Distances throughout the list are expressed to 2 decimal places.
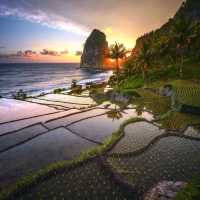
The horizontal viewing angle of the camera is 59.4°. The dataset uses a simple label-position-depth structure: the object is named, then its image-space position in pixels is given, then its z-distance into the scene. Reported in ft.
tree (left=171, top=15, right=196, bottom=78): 124.06
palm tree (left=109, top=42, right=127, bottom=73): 150.28
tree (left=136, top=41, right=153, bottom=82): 142.10
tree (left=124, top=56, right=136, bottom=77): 189.59
